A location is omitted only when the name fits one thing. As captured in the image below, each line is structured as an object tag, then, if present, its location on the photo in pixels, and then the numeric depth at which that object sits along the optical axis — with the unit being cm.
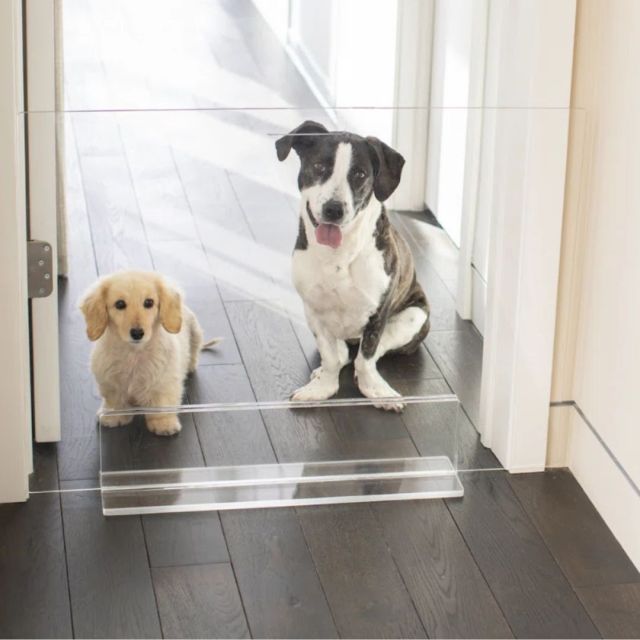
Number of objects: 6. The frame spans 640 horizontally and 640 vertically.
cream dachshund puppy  249
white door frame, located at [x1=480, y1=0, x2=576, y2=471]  240
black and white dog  242
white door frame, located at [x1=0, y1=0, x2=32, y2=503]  225
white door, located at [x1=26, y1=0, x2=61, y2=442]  233
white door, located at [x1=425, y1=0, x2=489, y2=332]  246
